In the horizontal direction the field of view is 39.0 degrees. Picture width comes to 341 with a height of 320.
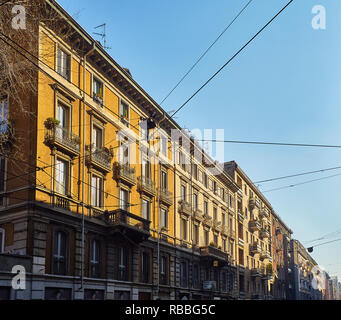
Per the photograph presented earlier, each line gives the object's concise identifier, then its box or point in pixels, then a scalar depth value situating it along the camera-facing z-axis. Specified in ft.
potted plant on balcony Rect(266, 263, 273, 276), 197.26
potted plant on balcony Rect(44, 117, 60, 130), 69.41
